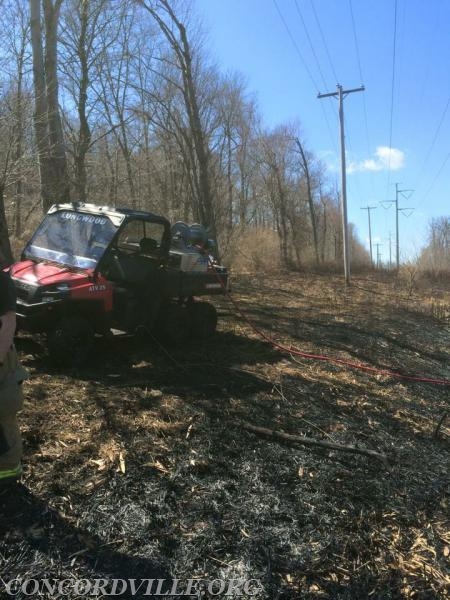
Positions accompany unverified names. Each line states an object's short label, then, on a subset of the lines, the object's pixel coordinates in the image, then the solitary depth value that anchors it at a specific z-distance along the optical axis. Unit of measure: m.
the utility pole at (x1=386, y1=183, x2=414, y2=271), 60.79
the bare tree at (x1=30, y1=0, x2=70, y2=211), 12.67
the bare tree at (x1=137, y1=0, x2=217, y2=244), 18.41
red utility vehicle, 5.94
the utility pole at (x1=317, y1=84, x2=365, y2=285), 23.27
